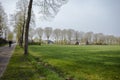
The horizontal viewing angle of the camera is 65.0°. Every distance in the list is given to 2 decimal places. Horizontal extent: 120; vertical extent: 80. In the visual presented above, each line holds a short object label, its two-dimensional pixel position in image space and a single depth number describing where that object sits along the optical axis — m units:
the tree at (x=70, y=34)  71.36
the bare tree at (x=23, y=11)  21.32
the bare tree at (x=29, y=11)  12.98
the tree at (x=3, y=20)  25.40
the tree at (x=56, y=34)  70.20
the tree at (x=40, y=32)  66.95
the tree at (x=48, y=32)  66.93
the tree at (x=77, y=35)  74.05
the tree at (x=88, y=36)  76.81
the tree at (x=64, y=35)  69.27
